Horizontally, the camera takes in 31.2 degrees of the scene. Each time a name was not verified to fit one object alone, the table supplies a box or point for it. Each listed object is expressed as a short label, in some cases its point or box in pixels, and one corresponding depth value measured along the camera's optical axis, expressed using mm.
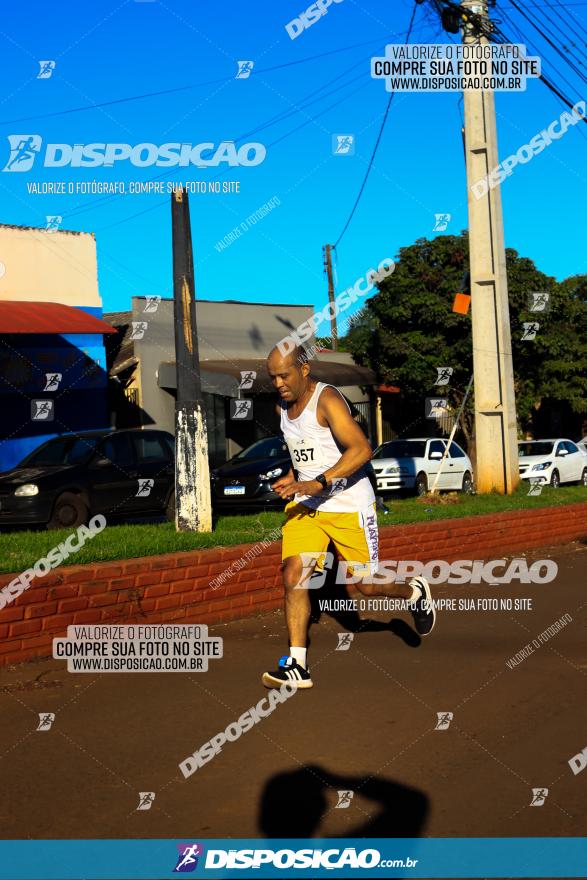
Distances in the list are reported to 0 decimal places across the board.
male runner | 6168
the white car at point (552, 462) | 27125
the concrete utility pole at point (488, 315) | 16672
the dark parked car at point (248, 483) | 19094
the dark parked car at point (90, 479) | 15820
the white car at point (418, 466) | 24516
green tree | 30056
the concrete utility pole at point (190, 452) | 10133
